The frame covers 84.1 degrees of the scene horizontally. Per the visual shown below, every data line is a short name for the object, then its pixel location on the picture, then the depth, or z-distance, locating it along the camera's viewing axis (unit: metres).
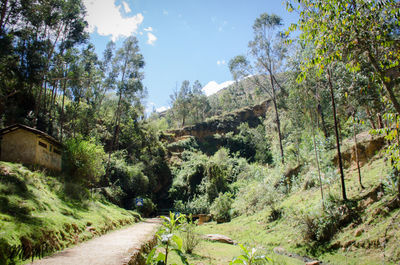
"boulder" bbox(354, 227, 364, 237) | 9.26
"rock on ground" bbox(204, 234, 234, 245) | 12.70
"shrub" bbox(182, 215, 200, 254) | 8.67
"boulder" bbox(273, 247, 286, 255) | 10.98
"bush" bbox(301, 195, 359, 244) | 10.33
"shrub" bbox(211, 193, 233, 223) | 20.80
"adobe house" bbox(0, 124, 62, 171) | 12.95
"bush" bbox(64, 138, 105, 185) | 16.20
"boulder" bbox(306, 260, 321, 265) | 9.04
